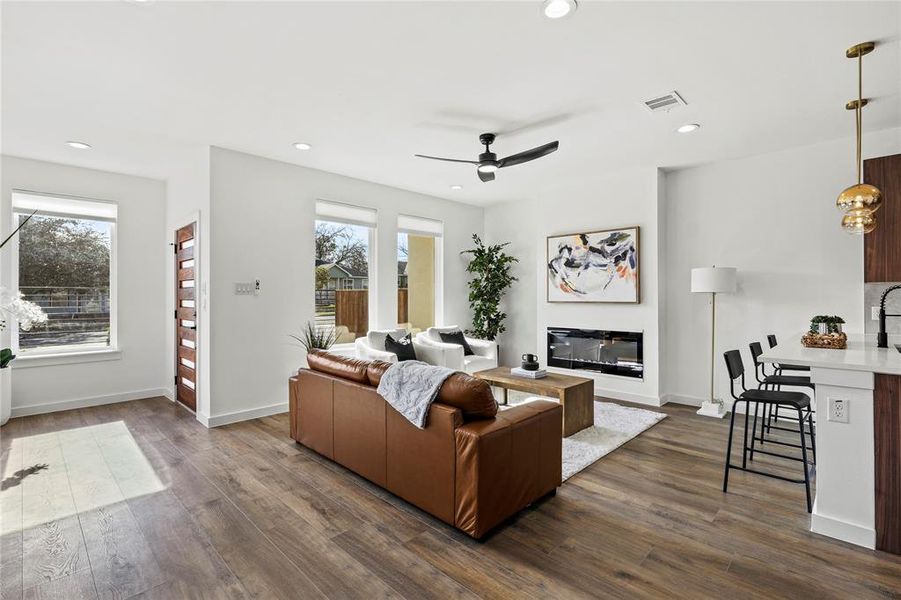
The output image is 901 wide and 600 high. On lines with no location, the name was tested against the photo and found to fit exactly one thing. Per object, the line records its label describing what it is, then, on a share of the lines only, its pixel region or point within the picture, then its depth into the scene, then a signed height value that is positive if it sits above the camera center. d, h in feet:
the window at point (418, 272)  20.57 +1.34
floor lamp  14.47 +0.55
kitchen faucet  10.01 -0.90
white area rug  11.12 -4.10
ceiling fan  11.60 +3.93
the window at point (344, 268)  17.49 +1.32
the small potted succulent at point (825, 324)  9.82 -0.60
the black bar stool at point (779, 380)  10.57 -2.07
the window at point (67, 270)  15.61 +1.13
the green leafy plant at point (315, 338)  16.08 -1.48
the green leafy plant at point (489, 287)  21.86 +0.62
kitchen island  7.11 -2.61
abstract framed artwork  17.04 +1.37
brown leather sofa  7.36 -2.87
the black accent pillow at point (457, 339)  18.95 -1.78
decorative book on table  14.05 -2.48
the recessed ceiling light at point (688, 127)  12.50 +5.04
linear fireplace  17.13 -2.20
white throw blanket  7.97 -1.72
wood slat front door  15.64 -0.76
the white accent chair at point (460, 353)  16.84 -2.25
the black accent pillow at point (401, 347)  16.01 -1.82
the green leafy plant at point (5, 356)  13.80 -1.82
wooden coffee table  12.77 -2.82
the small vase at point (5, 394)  14.16 -3.13
